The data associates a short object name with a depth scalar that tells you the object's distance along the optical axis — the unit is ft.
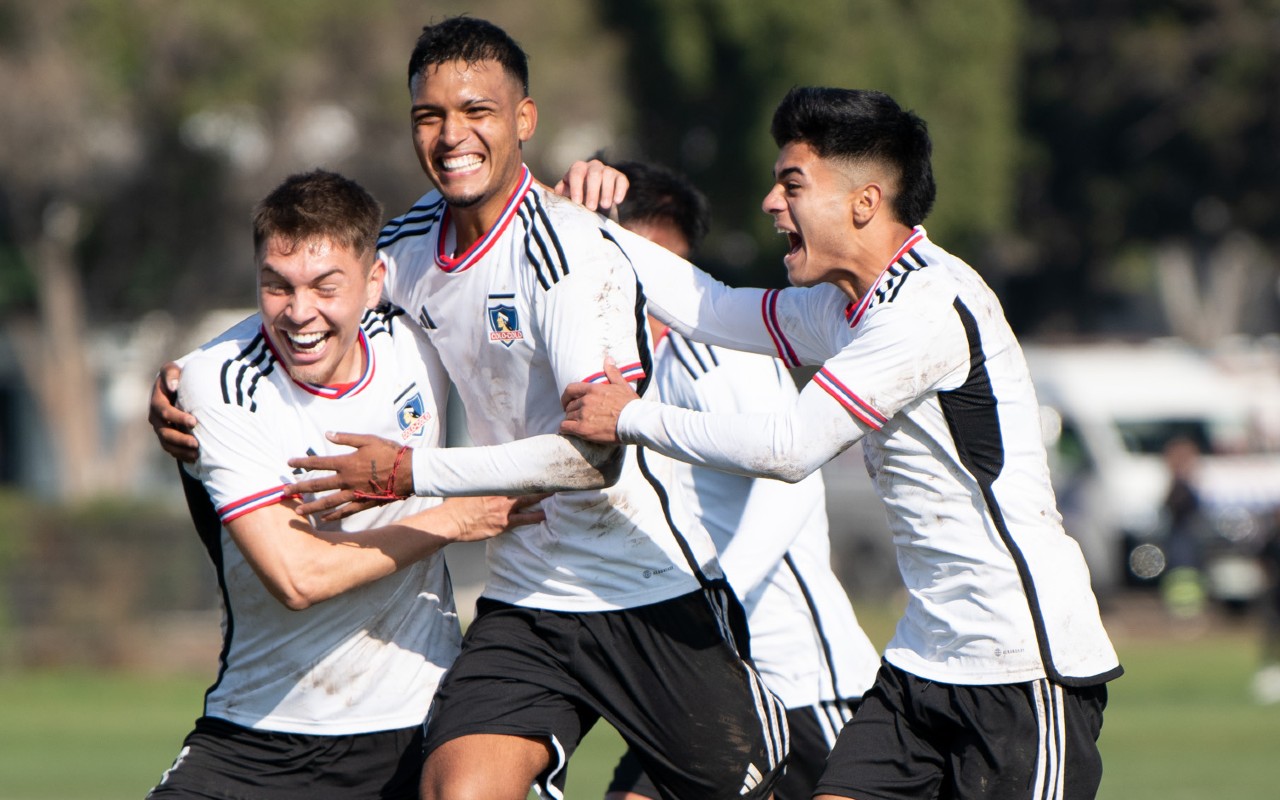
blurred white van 155.43
